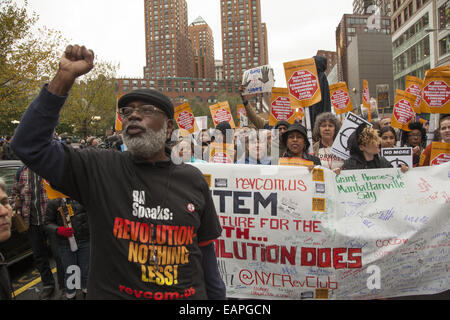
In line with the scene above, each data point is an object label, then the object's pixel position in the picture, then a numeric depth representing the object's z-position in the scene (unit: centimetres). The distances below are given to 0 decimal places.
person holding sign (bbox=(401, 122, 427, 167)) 617
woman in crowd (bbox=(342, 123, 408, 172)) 365
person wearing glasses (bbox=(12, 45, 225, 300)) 155
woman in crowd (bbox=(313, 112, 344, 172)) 455
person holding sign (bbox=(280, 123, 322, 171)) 407
